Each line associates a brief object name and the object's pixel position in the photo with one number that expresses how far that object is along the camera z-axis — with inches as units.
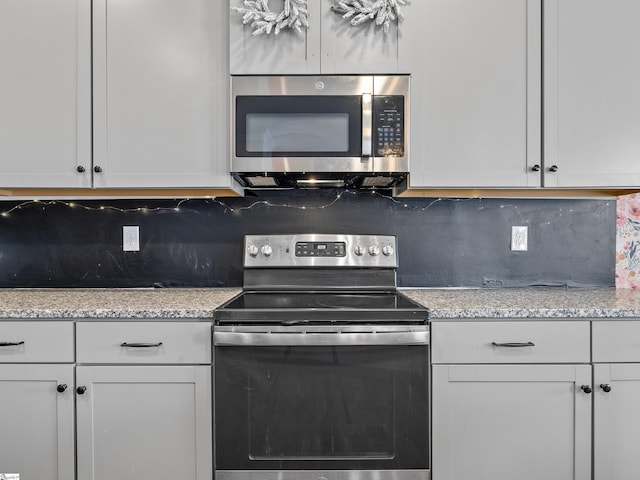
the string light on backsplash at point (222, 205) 81.1
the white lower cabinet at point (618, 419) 57.6
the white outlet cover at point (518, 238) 81.0
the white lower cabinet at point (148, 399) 57.6
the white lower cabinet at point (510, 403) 57.6
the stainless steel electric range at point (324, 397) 56.8
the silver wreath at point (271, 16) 65.6
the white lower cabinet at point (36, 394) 57.7
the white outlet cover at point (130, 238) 81.5
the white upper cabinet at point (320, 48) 67.0
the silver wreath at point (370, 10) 65.9
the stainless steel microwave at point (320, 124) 67.0
